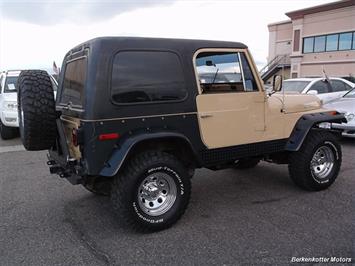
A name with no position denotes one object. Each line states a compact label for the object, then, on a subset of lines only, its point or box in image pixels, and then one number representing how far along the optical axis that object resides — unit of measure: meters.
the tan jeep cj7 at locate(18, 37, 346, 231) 3.43
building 30.78
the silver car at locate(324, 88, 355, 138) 7.83
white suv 9.20
